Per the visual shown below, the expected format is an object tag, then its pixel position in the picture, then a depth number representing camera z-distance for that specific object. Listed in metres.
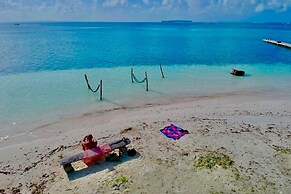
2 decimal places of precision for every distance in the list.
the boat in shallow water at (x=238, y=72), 29.98
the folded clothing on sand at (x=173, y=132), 14.06
